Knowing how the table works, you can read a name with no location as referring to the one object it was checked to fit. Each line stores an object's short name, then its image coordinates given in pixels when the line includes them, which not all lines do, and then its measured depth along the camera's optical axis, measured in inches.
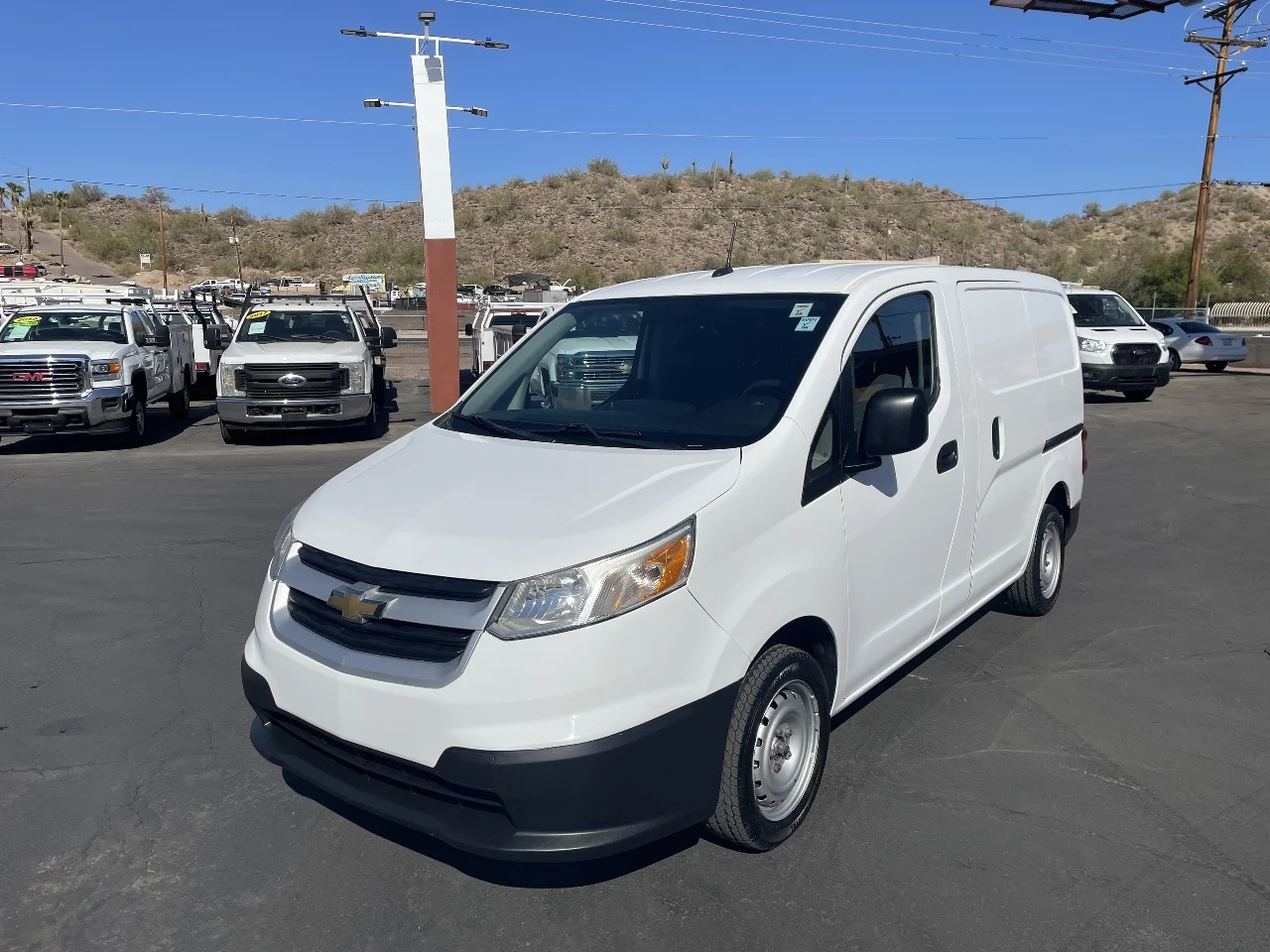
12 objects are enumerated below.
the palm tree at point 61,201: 3041.3
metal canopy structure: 607.8
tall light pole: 715.4
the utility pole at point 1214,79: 1165.7
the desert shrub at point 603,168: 3137.3
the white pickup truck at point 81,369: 523.2
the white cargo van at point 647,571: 118.3
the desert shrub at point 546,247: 2581.2
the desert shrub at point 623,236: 2600.9
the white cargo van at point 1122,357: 763.4
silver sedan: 1079.0
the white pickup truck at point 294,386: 552.1
